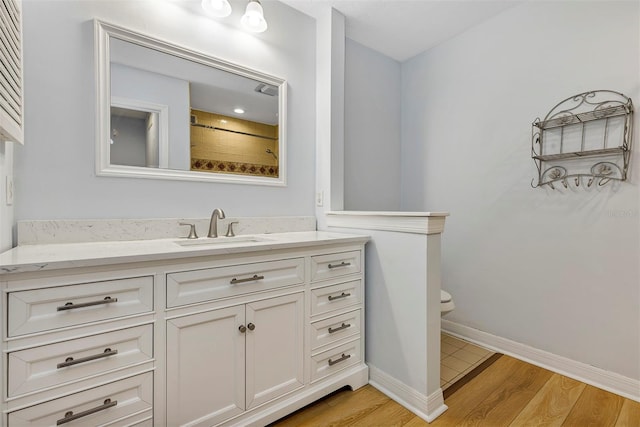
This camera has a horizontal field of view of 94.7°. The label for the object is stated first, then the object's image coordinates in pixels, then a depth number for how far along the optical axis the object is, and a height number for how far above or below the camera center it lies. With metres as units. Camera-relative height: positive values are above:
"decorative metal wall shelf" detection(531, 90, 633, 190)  1.63 +0.42
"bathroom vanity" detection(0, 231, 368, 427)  0.90 -0.47
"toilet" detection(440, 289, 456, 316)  1.90 -0.62
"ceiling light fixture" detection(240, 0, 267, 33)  1.73 +1.14
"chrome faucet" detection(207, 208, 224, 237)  1.68 -0.09
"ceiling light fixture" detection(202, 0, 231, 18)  1.65 +1.14
